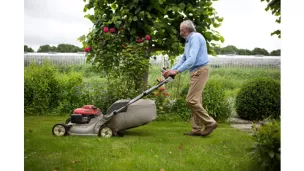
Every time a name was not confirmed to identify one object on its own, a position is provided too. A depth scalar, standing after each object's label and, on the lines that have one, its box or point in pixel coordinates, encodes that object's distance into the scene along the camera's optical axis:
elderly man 3.08
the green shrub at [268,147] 1.88
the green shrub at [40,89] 4.11
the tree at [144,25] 4.39
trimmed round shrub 4.29
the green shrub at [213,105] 4.49
